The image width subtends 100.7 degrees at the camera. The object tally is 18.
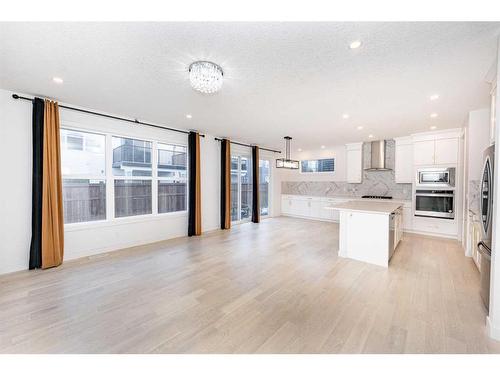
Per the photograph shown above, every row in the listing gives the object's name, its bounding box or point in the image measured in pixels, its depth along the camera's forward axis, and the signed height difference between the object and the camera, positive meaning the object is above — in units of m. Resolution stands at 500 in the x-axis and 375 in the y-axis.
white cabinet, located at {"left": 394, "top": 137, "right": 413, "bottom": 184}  5.50 +0.61
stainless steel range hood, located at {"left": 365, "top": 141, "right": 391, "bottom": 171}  6.01 +0.79
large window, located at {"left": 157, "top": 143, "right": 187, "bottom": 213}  4.71 +0.13
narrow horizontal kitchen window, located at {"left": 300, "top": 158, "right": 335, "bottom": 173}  7.46 +0.67
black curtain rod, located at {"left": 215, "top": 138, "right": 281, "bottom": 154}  5.62 +1.21
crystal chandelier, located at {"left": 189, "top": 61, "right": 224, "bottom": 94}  2.01 +1.05
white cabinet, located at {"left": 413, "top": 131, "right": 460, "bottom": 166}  4.67 +0.82
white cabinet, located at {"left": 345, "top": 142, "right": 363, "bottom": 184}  6.39 +0.66
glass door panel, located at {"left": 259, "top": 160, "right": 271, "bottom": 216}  7.50 -0.03
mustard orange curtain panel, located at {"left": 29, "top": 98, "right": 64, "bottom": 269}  2.98 -0.04
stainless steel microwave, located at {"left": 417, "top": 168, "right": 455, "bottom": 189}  4.70 +0.13
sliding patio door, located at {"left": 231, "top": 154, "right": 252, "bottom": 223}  6.46 -0.15
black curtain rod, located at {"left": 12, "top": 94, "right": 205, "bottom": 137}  2.91 +1.22
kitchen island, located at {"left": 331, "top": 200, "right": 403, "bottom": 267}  3.24 -0.81
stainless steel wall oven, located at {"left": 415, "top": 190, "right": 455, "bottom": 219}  4.66 -0.47
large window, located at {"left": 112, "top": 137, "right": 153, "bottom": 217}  4.01 +0.14
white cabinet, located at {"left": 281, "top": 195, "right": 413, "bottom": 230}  6.89 -0.86
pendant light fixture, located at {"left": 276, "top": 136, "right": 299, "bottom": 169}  5.05 +0.49
